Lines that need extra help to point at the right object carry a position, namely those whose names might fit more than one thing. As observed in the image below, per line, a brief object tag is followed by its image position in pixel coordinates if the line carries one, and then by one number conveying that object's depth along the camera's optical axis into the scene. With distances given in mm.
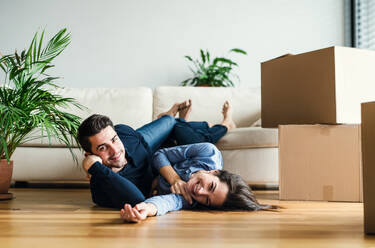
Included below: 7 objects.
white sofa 2312
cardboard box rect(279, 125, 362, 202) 1899
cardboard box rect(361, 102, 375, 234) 1140
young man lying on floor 1540
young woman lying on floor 1468
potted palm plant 1747
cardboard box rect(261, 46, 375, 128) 1871
